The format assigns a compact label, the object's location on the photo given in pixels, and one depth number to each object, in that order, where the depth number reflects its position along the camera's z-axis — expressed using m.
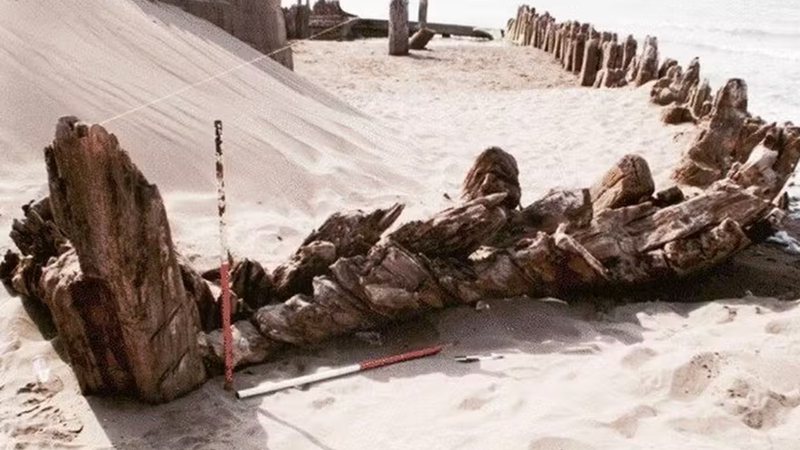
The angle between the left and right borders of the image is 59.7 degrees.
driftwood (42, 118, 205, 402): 2.76
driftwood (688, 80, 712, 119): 9.19
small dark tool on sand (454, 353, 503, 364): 3.58
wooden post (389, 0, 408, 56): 17.06
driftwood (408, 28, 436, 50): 18.44
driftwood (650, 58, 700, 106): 10.02
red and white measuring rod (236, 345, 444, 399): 3.26
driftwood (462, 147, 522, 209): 4.44
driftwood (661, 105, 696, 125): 9.16
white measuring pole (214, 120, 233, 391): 3.24
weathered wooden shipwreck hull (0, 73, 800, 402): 2.88
